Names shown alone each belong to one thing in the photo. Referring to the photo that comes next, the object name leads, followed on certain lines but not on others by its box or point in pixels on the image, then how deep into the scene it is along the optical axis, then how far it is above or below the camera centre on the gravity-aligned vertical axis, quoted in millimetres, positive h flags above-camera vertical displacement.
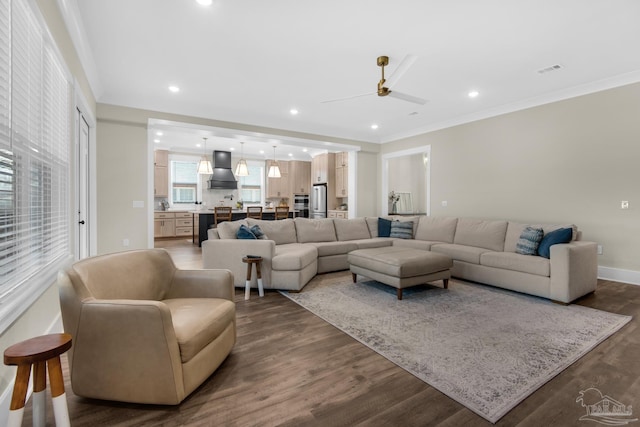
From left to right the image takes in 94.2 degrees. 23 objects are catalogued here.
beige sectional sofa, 3416 -588
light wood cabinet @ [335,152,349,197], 8250 +994
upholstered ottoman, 3453 -700
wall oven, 10312 +163
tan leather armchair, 1574 -747
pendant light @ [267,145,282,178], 8719 +1099
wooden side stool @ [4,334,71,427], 1166 -687
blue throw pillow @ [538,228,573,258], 3537 -345
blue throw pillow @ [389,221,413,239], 5613 -391
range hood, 9406 +1117
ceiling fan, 3410 +1679
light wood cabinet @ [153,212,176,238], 8742 -485
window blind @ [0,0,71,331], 1540 +302
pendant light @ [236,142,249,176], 8133 +1056
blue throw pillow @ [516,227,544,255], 3766 -397
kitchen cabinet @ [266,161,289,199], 10523 +864
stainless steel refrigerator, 8836 +248
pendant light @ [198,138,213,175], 7875 +1088
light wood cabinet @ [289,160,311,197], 10633 +1102
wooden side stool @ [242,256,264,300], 3584 -796
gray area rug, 1886 -1072
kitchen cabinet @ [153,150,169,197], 8875 +1069
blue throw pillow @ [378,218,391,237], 5831 -369
